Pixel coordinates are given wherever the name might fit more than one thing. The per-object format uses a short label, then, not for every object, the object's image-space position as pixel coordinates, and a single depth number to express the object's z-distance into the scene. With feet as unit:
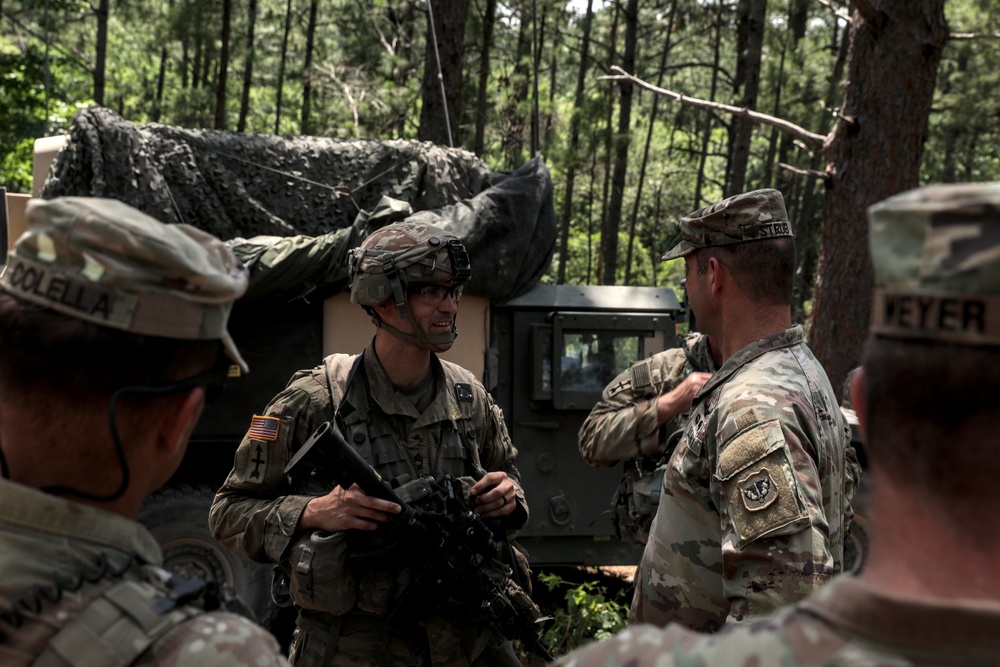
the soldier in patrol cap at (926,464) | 3.51
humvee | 19.45
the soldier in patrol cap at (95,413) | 4.43
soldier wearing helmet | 9.64
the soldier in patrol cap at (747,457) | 7.57
